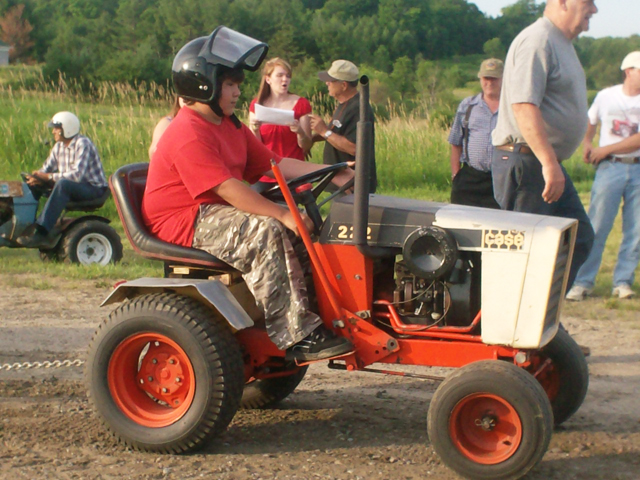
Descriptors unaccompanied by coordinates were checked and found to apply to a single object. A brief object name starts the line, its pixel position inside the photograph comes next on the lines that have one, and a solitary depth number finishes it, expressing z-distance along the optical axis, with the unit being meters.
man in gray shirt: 4.50
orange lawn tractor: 3.49
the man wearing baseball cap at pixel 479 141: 7.12
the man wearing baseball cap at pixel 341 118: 6.86
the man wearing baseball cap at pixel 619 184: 7.27
